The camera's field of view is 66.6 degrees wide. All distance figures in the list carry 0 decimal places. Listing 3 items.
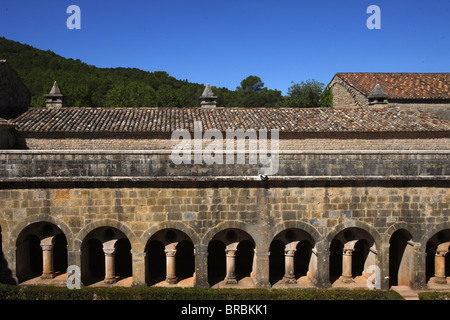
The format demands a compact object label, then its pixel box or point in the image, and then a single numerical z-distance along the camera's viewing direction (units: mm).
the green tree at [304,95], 40594
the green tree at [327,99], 27391
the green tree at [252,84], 83312
